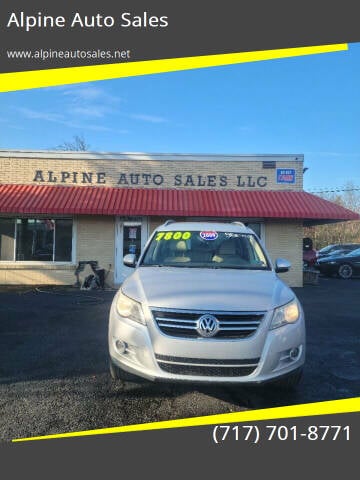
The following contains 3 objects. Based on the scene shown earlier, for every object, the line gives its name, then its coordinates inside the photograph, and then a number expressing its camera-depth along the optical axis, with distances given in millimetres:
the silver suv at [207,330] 3186
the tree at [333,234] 41031
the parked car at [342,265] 18234
